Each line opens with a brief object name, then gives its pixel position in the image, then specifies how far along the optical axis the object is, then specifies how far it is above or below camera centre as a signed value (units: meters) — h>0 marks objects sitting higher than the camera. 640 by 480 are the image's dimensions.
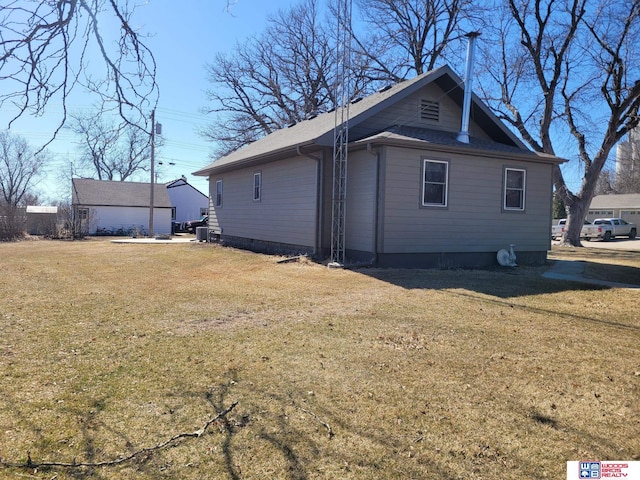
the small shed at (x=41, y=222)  26.94 -0.09
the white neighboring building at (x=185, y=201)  45.22 +2.37
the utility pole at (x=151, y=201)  25.34 +1.37
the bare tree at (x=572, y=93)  19.80 +6.57
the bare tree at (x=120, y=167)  50.34 +6.25
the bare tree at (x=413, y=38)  25.91 +10.99
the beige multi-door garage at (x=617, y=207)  41.93 +2.64
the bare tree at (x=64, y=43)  2.97 +1.20
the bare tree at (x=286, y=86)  30.19 +9.47
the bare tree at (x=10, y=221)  24.36 -0.07
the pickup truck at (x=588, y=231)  32.88 +0.30
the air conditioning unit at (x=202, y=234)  21.86 -0.43
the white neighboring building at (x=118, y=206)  32.19 +1.22
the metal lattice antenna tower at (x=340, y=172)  11.50 +1.48
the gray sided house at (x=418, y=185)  11.30 +1.21
